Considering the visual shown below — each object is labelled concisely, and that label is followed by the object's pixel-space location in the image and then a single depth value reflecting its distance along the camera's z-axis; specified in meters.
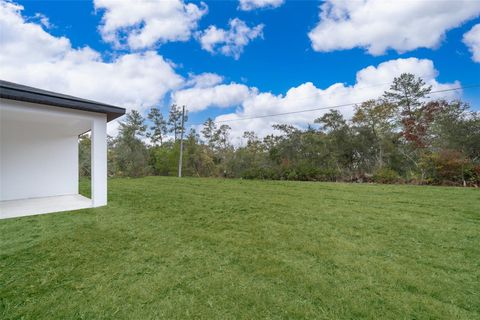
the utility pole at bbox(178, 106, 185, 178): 15.68
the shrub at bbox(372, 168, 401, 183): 9.89
